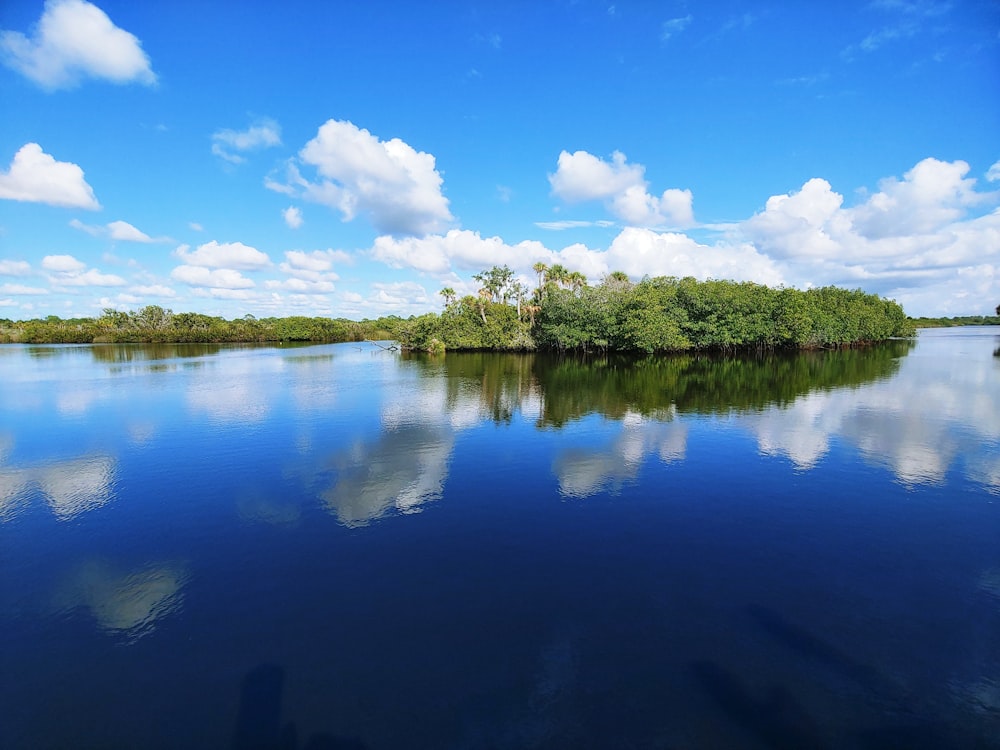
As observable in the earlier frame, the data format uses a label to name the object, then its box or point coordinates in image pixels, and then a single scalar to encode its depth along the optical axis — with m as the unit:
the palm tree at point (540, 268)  73.94
